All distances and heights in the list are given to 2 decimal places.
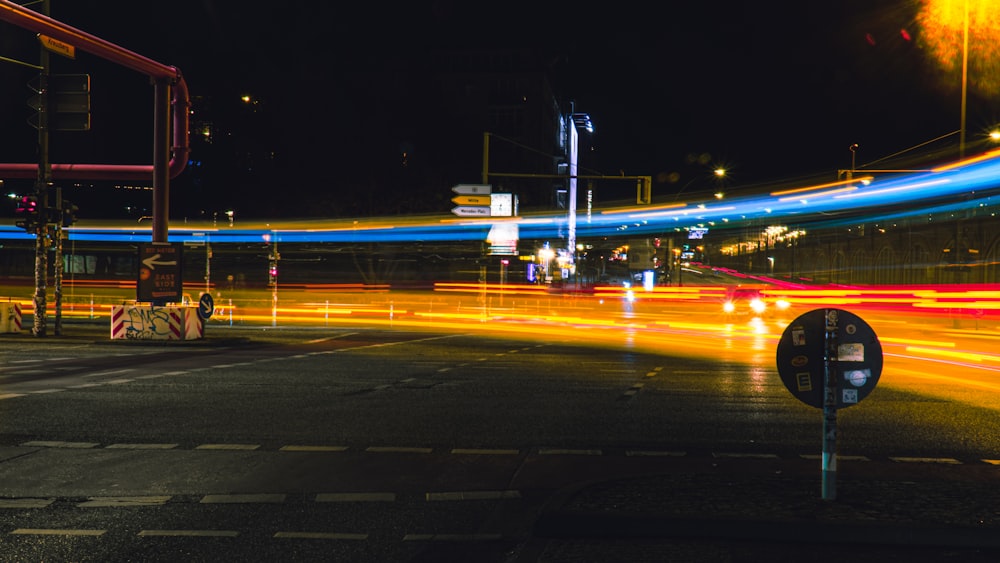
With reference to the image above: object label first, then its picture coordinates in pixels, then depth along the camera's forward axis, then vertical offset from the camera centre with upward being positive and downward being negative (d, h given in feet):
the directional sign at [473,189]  124.16 +10.96
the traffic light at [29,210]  77.92 +4.37
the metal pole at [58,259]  79.81 +0.09
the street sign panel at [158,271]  76.43 -0.80
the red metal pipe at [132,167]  57.47 +10.80
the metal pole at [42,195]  75.36 +5.70
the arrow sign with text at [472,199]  125.90 +9.60
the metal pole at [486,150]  100.06 +13.35
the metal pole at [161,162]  75.61 +8.70
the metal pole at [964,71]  93.91 +22.06
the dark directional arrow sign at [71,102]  68.90 +12.37
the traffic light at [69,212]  80.74 +4.40
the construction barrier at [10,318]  85.56 -5.68
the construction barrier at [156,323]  78.07 -5.48
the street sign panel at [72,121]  68.87 +10.86
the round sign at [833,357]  19.98 -1.92
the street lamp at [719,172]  151.23 +17.14
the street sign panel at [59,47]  53.11 +13.25
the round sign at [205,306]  75.46 -3.73
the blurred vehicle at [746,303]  116.88 -4.20
